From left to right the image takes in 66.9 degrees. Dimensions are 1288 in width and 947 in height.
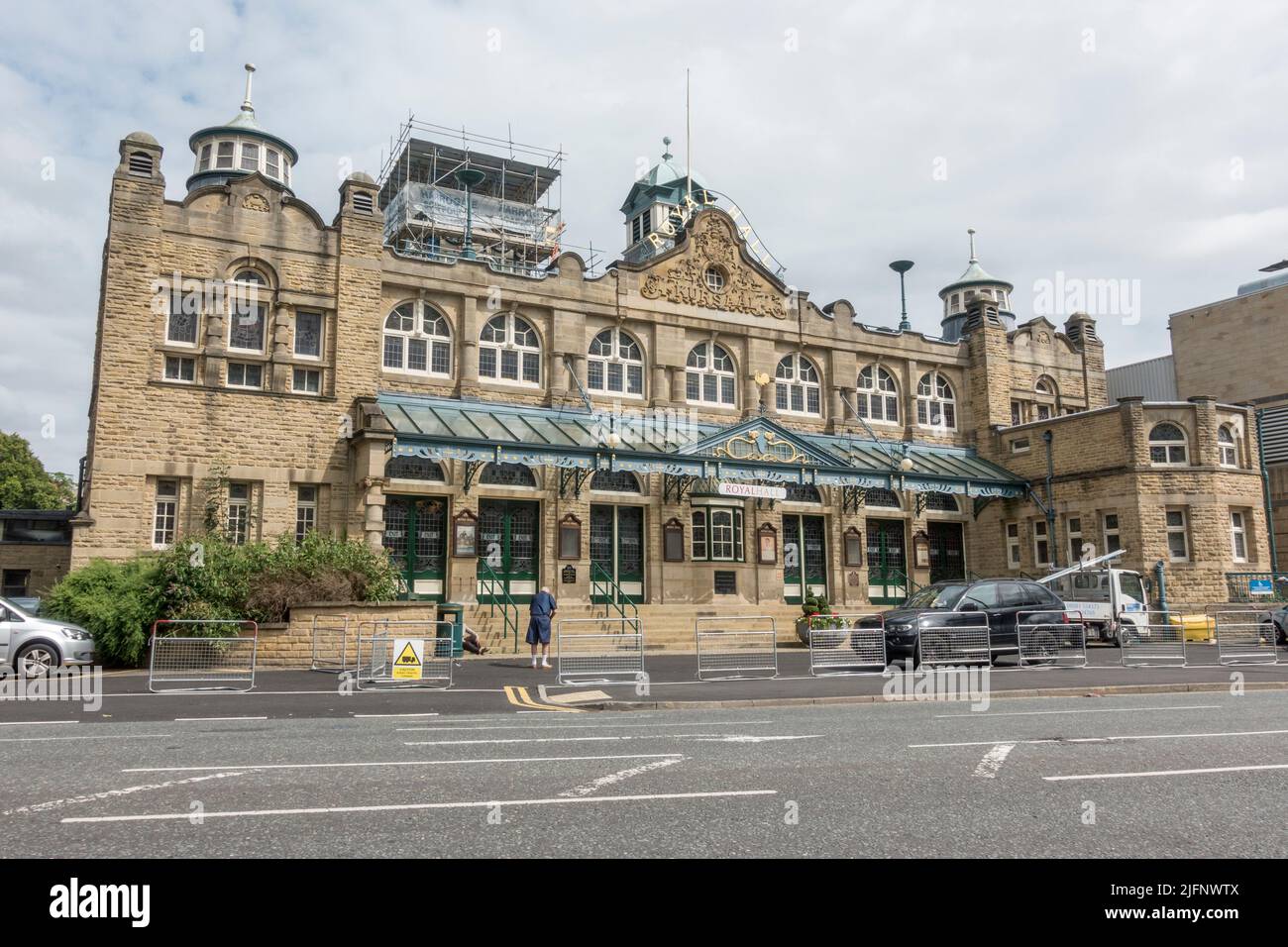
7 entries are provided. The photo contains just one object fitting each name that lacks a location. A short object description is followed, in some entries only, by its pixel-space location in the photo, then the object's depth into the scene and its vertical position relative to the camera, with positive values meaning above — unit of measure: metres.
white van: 25.55 +0.12
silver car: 16.12 -0.45
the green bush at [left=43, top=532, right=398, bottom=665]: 18.08 +0.54
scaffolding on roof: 41.44 +17.98
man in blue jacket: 18.84 -0.20
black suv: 18.33 -0.12
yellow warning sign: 16.39 -0.80
